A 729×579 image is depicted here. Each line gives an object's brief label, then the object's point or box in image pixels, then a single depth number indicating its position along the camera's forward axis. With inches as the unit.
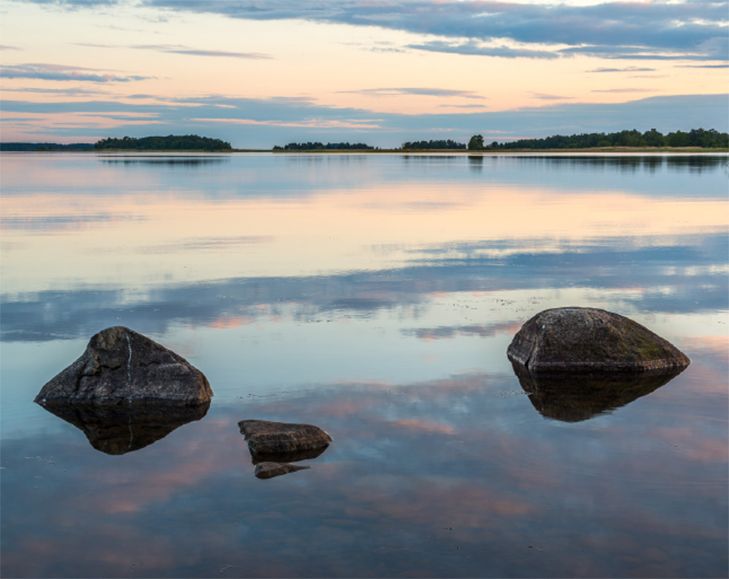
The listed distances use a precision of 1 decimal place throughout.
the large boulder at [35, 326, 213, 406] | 562.6
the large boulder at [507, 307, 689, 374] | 633.0
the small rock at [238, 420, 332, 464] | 464.8
